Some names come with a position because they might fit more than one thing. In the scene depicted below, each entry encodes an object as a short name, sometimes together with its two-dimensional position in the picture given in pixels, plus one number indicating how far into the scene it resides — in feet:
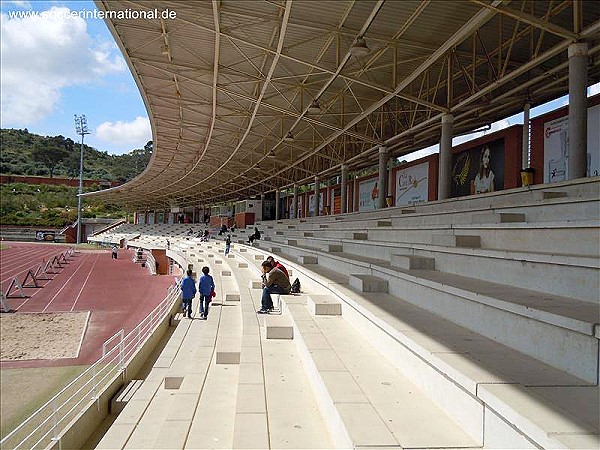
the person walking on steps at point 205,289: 35.72
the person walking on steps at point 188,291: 38.01
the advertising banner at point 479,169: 56.49
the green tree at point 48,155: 427.17
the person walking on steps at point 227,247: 79.30
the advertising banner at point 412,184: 73.15
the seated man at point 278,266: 30.73
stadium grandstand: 10.64
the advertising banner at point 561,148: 39.93
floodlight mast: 293.02
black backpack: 31.06
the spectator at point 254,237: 85.56
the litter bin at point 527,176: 37.70
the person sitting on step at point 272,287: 29.19
